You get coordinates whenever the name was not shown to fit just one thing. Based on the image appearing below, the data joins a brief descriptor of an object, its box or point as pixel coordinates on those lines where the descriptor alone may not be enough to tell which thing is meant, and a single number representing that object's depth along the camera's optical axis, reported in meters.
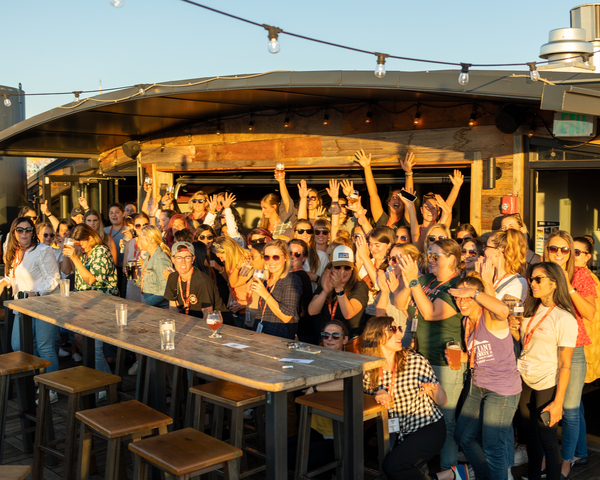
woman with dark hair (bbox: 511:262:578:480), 3.60
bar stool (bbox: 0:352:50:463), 4.25
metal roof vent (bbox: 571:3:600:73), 9.78
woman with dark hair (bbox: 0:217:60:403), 5.60
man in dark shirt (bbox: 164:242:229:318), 4.80
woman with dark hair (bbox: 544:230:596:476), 3.84
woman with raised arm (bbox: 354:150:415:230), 6.23
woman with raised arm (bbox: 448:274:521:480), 3.46
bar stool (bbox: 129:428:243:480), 2.71
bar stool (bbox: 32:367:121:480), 3.71
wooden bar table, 2.76
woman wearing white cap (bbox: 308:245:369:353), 4.21
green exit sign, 4.90
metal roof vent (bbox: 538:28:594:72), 6.24
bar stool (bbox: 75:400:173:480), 3.18
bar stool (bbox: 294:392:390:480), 3.34
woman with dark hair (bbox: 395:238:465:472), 3.69
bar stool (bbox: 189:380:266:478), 3.52
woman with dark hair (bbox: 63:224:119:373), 5.60
